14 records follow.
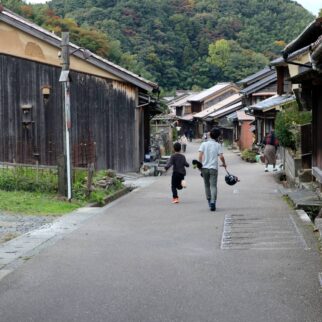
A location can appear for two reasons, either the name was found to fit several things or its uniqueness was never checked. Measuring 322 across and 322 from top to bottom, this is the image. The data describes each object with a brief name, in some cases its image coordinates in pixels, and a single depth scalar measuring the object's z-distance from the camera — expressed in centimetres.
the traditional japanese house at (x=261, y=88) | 4622
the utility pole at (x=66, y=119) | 1445
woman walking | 2559
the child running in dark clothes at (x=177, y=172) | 1501
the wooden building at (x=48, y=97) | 2214
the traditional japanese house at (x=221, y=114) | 6431
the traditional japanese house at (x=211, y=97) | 7900
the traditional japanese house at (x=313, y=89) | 1140
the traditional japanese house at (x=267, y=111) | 3281
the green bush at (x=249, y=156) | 3744
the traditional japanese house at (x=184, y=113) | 8469
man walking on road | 1295
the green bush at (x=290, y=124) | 1929
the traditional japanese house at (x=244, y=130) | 4934
